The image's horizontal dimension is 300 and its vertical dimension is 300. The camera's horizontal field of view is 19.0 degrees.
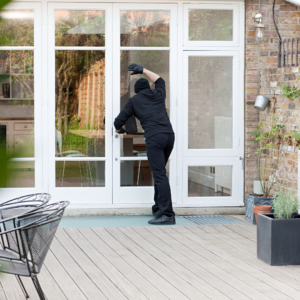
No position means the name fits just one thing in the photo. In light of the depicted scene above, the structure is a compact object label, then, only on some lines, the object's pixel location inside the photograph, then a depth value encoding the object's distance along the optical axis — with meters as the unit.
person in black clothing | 10.05
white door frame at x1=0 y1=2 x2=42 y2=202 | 10.96
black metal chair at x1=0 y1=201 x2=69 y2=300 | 4.79
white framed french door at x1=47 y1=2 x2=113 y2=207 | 11.06
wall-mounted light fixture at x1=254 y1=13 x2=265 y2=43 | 10.68
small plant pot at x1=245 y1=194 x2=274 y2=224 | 10.26
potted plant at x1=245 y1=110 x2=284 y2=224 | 10.37
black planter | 7.21
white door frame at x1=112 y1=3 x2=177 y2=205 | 11.11
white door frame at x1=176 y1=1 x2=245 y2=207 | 11.23
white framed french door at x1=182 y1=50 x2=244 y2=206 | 11.37
